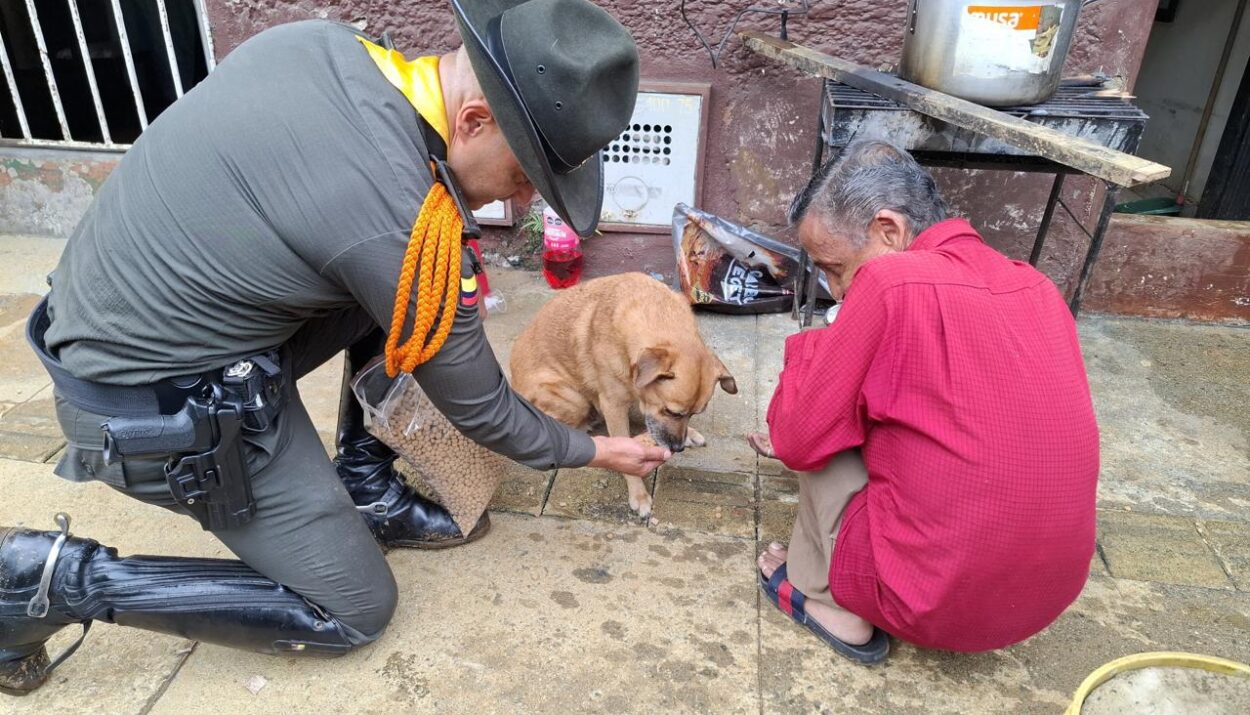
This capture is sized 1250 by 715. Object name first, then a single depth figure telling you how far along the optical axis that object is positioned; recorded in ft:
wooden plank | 9.29
